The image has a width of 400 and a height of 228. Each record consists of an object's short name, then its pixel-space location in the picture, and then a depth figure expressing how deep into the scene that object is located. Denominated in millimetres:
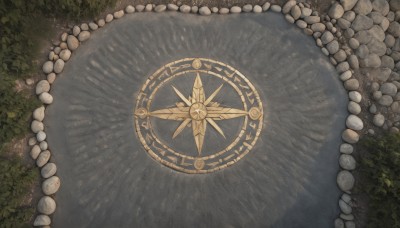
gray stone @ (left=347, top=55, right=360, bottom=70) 5160
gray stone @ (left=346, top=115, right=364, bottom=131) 4852
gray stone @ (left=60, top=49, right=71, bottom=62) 4941
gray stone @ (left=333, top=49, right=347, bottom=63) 5156
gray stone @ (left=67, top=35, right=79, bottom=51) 4992
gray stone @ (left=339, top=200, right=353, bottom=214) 4476
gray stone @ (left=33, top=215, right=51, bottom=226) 4211
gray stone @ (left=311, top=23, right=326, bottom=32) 5285
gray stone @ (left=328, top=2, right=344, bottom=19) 5316
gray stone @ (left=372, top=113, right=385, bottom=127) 4910
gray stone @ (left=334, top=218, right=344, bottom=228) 4457
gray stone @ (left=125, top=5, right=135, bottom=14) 5273
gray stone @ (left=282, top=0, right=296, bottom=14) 5367
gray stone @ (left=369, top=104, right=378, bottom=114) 4977
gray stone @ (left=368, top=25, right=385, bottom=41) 5320
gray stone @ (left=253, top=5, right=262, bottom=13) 5398
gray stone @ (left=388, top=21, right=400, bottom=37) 5403
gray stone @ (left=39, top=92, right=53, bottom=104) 4688
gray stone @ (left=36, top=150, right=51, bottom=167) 4441
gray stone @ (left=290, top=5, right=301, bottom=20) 5324
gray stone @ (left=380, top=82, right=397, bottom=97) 5066
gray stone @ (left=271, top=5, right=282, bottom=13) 5398
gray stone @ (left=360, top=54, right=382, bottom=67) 5203
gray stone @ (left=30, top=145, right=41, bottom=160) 4469
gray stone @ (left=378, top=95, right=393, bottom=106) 5023
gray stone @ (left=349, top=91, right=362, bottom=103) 4992
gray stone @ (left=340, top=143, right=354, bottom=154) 4734
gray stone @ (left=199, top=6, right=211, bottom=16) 5331
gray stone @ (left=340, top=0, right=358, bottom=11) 5359
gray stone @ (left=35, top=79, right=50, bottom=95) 4727
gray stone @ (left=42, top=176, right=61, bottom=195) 4344
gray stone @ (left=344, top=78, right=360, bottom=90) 5039
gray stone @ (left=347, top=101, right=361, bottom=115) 4930
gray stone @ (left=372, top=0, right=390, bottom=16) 5426
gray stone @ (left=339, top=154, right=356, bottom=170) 4656
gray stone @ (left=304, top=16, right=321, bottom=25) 5305
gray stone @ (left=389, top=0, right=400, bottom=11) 5441
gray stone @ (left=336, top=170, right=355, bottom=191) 4578
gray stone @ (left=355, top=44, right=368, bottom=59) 5219
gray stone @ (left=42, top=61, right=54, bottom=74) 4844
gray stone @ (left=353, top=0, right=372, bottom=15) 5375
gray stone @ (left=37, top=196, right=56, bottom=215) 4273
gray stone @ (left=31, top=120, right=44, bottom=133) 4562
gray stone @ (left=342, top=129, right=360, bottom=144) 4788
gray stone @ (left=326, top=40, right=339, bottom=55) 5188
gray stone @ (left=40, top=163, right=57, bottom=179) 4406
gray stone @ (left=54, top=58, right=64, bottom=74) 4867
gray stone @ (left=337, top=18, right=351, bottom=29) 5307
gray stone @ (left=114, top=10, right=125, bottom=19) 5234
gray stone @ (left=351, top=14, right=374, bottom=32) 5320
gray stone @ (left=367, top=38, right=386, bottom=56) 5285
